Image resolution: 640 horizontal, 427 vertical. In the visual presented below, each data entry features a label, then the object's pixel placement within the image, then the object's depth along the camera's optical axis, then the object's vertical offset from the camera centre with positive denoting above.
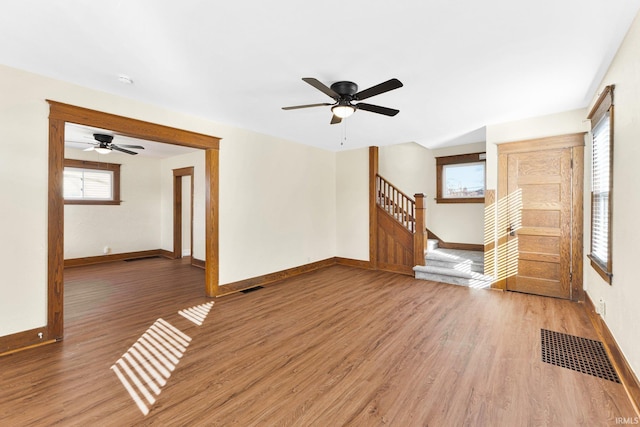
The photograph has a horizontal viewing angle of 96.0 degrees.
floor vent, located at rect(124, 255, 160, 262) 7.16 -1.22
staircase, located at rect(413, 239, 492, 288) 4.78 -1.04
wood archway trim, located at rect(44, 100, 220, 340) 2.90 +0.47
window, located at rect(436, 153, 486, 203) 6.13 +0.74
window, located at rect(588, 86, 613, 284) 2.68 +0.34
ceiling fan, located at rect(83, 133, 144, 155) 4.96 +1.20
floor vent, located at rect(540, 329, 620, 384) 2.34 -1.28
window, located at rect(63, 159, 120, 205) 6.50 +0.67
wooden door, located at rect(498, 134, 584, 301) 3.98 -0.05
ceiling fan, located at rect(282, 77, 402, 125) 2.76 +1.15
